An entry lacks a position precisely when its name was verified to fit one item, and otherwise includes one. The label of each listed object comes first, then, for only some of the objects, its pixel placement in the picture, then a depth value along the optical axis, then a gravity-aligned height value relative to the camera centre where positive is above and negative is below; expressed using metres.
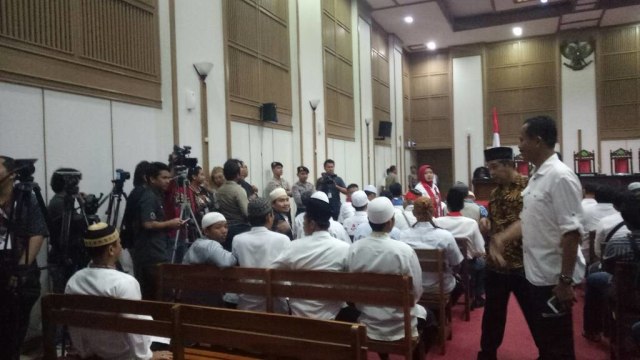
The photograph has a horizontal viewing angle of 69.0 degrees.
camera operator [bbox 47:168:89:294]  2.93 -0.32
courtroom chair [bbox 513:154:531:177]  10.03 +0.16
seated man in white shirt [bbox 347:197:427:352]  2.53 -0.48
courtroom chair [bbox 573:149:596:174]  11.27 +0.28
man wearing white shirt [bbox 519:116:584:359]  2.04 -0.29
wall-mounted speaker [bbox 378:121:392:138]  11.76 +1.22
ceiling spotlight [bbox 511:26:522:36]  12.41 +3.88
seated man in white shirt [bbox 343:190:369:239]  4.58 -0.37
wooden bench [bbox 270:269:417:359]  2.26 -0.56
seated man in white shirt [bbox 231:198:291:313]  2.96 -0.40
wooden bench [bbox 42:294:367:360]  1.53 -0.54
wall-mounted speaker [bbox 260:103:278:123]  6.98 +1.03
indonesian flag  9.71 +0.74
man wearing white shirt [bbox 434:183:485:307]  4.01 -0.49
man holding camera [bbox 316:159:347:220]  6.95 -0.11
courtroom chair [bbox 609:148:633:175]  10.99 +0.23
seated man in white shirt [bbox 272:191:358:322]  2.63 -0.44
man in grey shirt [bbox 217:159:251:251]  4.34 -0.21
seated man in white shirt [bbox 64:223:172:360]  2.03 -0.47
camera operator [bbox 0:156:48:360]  2.31 -0.37
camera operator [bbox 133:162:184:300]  3.38 -0.40
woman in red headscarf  6.72 -0.16
